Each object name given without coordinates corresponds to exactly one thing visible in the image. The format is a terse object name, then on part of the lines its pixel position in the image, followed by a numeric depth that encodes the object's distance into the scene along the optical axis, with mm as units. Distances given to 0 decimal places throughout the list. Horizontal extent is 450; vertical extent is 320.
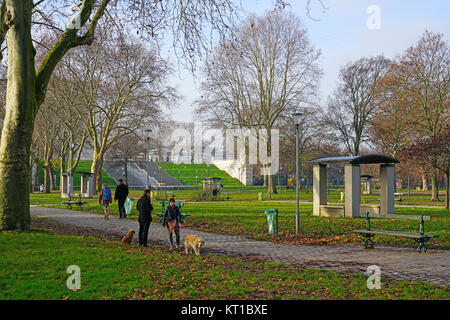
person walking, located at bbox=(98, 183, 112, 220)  20642
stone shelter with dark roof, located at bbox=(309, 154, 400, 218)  19112
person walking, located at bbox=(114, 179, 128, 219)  20562
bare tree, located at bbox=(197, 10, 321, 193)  42125
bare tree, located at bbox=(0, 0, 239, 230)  11867
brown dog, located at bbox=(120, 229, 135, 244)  11930
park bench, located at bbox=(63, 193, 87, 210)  25516
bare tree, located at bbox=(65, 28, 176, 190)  35875
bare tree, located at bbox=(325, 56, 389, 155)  47219
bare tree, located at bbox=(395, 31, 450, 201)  33625
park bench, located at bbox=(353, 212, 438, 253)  11148
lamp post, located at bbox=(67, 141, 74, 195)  34844
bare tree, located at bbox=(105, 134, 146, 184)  64562
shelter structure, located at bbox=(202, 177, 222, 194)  36094
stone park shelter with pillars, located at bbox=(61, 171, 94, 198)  38531
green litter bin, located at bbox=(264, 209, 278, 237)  14436
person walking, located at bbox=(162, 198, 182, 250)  11911
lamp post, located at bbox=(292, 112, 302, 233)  15070
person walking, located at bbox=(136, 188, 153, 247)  12167
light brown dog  10750
